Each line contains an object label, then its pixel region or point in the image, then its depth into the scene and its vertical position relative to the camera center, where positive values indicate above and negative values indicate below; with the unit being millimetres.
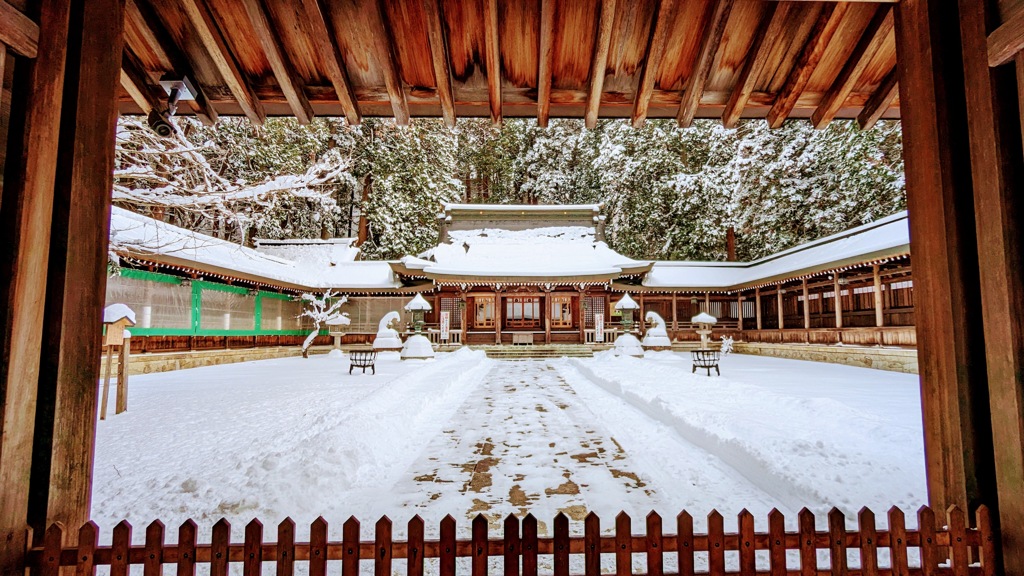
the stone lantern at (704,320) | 17797 -118
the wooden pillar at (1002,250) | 1957 +289
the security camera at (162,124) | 3277 +1417
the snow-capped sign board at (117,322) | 6723 -53
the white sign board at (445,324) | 20391 -285
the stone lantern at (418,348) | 15875 -1051
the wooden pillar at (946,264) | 2168 +256
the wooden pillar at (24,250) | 1887 +291
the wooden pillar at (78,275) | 2029 +202
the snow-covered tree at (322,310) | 17403 +366
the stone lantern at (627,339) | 16031 -782
